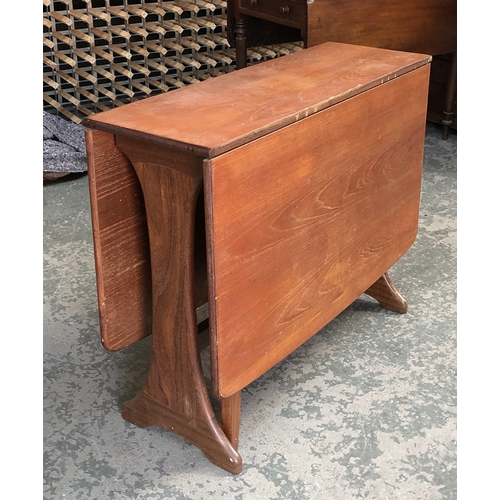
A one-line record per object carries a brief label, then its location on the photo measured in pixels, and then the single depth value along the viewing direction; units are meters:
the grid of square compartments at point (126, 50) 3.65
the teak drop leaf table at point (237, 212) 1.49
